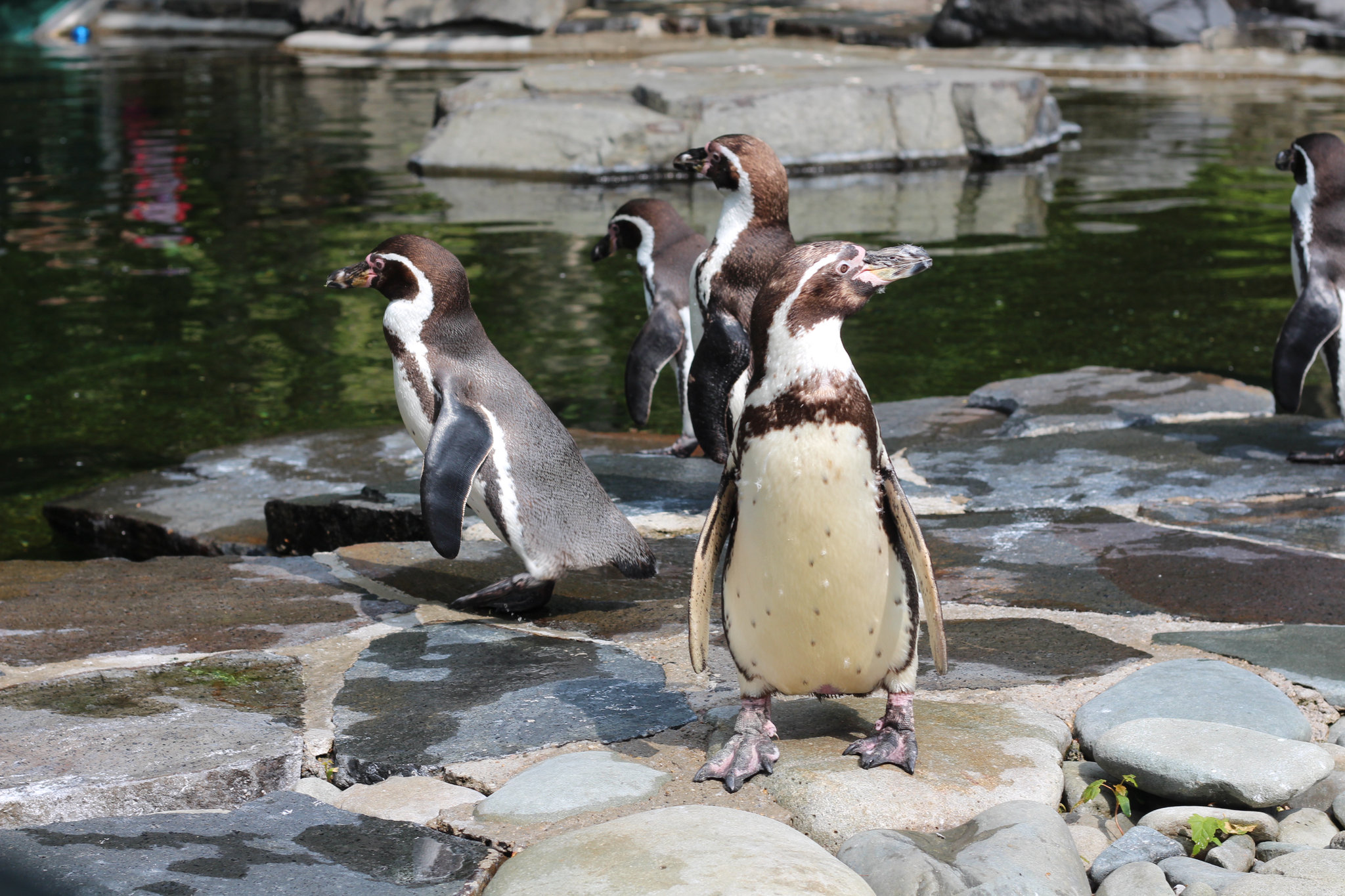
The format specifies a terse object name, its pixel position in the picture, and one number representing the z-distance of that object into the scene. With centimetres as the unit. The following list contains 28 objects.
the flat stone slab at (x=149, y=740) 503
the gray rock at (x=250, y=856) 443
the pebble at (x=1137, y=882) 451
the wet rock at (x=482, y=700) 546
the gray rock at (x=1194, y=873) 457
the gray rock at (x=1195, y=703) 546
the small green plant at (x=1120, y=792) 516
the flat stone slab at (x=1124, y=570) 692
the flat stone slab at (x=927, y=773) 492
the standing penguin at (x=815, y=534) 522
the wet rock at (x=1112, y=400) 1170
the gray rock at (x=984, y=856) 443
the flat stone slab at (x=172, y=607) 676
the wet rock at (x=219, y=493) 1062
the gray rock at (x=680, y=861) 427
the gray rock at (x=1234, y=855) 474
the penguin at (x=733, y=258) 942
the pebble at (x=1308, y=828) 492
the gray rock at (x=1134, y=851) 473
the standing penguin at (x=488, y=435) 749
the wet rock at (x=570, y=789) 495
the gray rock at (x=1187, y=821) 493
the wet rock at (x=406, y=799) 502
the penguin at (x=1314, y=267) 1055
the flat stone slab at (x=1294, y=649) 597
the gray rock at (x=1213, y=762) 500
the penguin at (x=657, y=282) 1220
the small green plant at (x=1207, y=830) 481
